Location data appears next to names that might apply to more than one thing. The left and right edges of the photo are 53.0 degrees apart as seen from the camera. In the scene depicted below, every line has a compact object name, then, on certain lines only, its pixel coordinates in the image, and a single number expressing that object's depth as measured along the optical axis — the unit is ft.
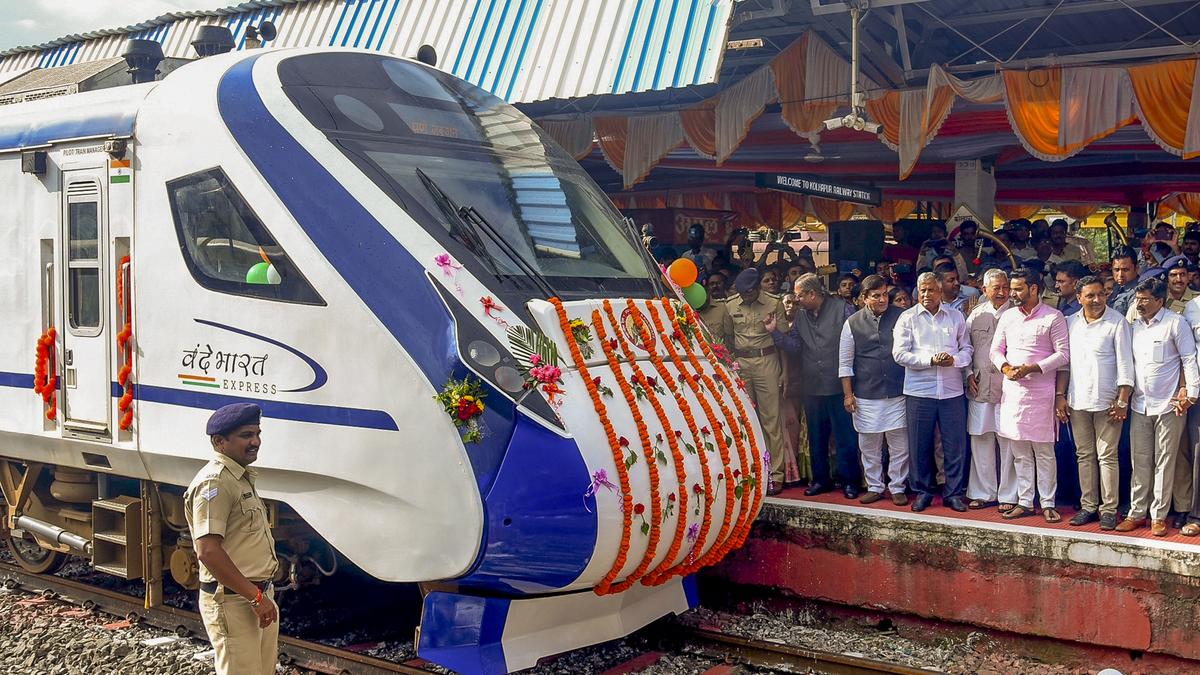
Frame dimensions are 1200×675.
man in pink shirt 24.63
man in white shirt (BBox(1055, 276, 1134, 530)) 23.61
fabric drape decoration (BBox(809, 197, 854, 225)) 62.23
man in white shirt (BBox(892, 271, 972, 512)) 25.86
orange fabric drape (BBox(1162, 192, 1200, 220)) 59.67
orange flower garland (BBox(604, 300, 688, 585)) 19.01
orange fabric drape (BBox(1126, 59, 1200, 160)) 27.58
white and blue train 17.83
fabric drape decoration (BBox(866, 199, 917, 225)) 64.00
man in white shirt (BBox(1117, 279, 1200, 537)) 23.06
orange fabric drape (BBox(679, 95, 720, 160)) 34.53
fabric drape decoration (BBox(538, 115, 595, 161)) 37.06
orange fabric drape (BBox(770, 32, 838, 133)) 32.27
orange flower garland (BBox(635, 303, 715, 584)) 19.53
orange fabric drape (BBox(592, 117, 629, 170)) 36.42
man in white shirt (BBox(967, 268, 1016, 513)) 25.93
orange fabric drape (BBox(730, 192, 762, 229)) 59.40
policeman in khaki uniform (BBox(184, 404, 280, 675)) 15.65
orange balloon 23.58
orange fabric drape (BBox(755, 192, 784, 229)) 61.21
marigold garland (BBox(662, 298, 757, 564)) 20.51
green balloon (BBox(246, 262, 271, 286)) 19.29
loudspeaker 41.50
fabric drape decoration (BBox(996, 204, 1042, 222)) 64.03
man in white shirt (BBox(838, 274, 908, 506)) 26.58
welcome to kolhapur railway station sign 33.58
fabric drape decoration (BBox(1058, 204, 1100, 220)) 65.82
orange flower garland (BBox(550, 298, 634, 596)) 18.10
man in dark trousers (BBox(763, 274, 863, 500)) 27.50
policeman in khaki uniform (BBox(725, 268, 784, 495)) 27.89
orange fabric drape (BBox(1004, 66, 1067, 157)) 29.40
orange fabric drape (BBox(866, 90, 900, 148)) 31.65
